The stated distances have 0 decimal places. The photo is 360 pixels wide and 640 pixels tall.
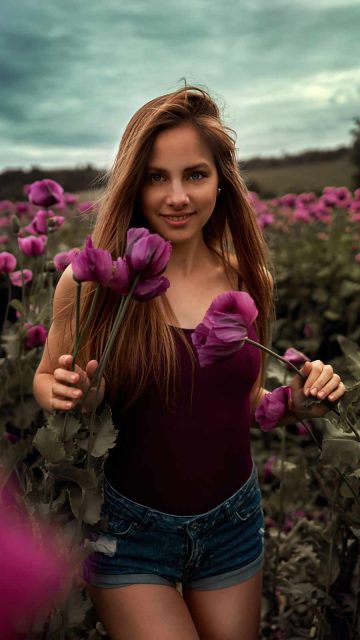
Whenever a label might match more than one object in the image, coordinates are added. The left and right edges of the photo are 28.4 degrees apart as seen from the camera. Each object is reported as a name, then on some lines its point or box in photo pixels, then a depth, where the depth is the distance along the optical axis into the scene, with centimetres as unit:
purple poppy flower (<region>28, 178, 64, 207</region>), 195
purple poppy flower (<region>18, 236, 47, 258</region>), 206
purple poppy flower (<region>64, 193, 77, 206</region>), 427
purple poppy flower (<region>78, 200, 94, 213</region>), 404
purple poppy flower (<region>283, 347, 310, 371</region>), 119
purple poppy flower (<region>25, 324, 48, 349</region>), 185
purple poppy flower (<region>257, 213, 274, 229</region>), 428
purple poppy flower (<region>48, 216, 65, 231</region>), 205
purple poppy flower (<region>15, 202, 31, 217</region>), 361
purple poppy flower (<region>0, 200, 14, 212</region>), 534
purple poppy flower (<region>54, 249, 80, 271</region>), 168
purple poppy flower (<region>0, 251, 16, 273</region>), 202
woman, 132
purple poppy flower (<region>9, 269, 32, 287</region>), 216
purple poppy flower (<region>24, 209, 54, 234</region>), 209
